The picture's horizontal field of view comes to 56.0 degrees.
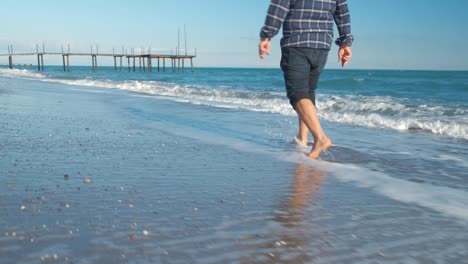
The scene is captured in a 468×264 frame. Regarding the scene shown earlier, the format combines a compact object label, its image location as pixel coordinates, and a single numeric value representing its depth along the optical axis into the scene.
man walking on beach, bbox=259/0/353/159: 3.21
